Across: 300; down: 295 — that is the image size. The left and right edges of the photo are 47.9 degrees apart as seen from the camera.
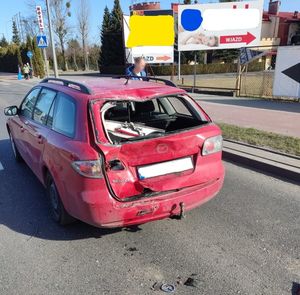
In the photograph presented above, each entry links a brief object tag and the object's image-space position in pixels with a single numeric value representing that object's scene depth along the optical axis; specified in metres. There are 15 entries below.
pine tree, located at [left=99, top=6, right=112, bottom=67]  47.71
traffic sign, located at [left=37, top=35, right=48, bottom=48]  22.69
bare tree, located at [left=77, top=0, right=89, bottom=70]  63.01
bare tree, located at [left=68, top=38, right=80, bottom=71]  70.84
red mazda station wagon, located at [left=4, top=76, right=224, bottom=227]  3.14
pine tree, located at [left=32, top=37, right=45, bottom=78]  40.66
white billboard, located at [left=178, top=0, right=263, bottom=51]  16.45
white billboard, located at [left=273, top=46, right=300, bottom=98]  12.23
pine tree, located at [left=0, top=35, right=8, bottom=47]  93.10
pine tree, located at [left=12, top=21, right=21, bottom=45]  102.76
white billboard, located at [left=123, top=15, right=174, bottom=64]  22.55
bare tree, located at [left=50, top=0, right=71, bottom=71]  58.56
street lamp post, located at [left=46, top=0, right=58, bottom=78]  20.07
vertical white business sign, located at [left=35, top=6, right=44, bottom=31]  27.22
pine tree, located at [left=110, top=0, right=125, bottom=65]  47.28
